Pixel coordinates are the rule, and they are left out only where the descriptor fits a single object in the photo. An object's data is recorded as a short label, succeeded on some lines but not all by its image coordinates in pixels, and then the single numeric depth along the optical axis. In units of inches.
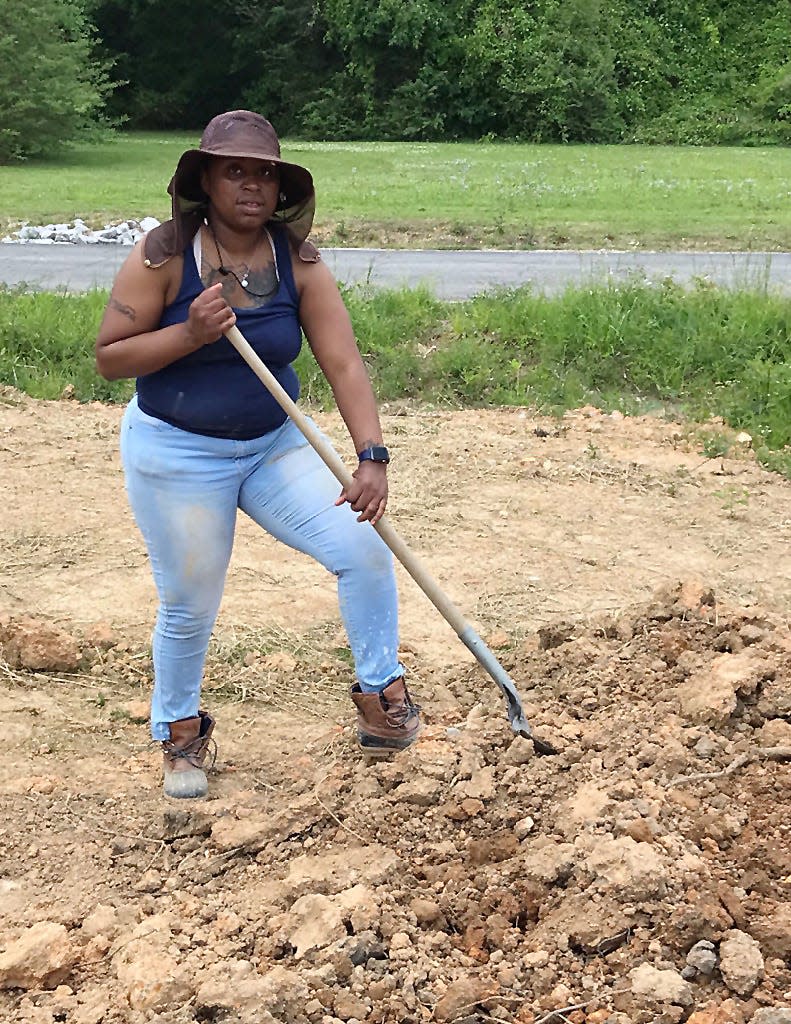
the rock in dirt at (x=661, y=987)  96.3
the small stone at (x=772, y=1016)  91.4
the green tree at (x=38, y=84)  866.1
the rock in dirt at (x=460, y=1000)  99.1
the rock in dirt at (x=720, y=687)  136.2
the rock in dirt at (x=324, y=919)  104.2
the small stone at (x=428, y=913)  111.0
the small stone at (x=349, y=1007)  97.7
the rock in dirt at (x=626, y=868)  106.0
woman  118.2
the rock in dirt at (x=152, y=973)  98.3
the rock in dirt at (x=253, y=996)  94.6
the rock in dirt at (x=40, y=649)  176.4
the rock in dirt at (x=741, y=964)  97.7
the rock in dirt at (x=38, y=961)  106.3
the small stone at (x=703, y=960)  99.5
